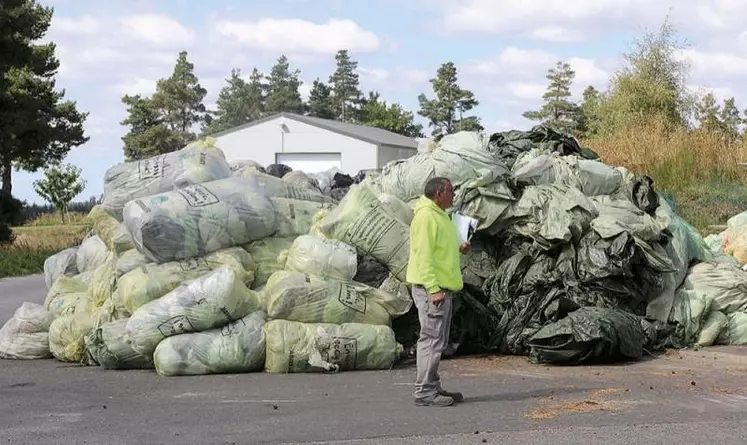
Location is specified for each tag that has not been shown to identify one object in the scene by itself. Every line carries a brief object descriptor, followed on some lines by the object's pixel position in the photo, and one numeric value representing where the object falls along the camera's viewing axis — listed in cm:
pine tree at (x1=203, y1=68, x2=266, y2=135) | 8938
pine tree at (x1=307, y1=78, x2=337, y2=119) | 8675
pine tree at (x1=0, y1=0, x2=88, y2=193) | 2806
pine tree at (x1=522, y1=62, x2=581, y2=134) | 7344
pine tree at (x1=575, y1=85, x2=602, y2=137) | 6621
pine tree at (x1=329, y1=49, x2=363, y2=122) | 8631
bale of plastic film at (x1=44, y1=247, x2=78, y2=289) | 1130
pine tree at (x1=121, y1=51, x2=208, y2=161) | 6125
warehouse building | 4159
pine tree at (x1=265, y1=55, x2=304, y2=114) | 8769
